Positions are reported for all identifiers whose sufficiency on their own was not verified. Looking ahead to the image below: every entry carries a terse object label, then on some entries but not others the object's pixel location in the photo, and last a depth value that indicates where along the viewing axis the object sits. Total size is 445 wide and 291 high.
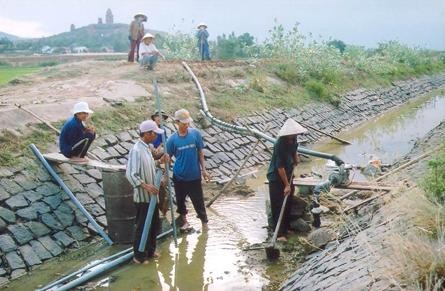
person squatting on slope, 8.36
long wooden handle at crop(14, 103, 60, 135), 10.20
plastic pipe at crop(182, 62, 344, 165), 11.01
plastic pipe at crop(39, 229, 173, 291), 6.40
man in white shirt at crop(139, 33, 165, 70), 15.74
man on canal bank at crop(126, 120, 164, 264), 6.82
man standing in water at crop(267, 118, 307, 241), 7.16
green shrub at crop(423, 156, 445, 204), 5.05
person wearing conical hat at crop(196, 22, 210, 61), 20.80
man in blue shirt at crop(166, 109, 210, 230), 8.23
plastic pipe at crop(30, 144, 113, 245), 8.09
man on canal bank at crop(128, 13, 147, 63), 17.20
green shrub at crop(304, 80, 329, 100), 21.69
